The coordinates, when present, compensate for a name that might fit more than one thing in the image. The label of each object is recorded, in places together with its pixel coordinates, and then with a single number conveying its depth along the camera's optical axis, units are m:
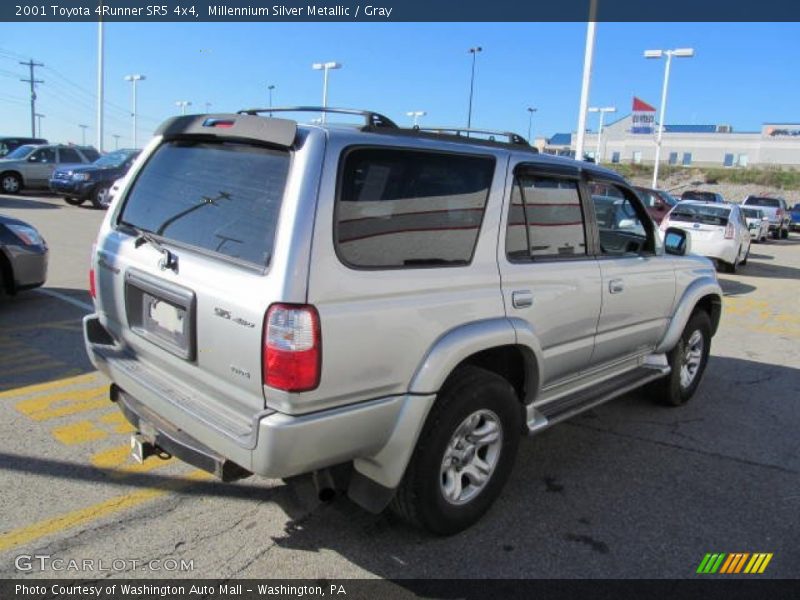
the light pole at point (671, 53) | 29.88
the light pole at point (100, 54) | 31.95
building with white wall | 83.69
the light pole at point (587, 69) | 14.91
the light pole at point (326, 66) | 38.44
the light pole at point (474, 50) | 45.46
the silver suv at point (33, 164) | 20.58
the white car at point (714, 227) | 13.73
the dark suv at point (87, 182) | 18.20
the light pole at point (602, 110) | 48.59
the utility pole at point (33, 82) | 72.97
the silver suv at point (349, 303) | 2.47
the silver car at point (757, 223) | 24.59
